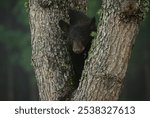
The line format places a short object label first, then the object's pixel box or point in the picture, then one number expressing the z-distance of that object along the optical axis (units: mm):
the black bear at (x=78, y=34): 13461
